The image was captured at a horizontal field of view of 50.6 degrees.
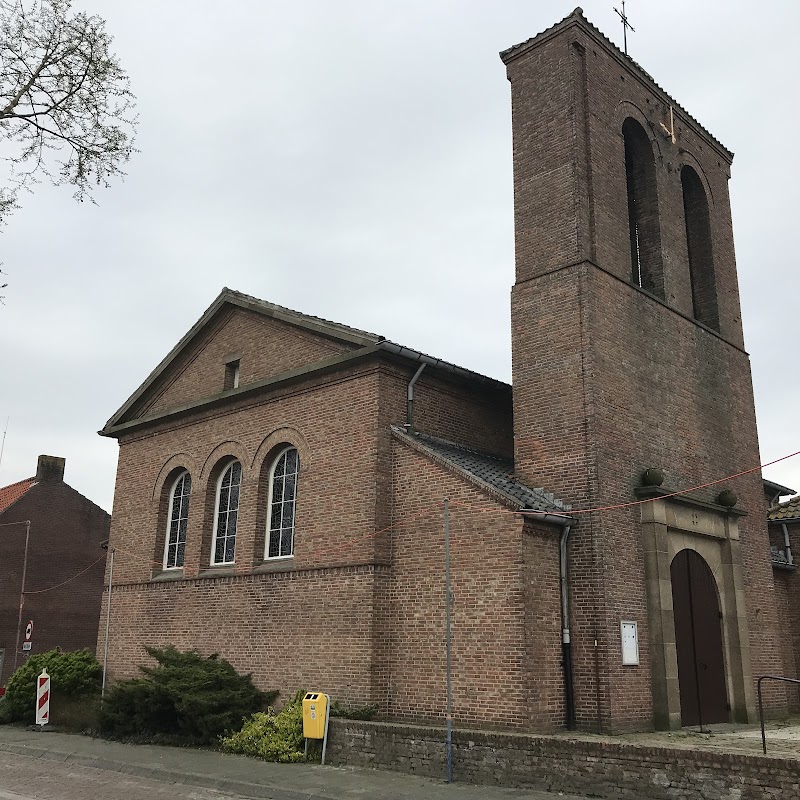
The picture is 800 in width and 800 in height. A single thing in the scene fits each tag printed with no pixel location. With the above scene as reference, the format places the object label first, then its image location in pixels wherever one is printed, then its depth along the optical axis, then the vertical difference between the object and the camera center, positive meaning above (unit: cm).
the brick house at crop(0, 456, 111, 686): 3159 +351
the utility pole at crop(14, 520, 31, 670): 3162 +243
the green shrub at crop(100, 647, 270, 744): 1398 -71
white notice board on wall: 1304 +33
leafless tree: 1013 +669
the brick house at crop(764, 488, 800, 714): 1834 +193
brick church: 1302 +318
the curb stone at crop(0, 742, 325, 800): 1034 -157
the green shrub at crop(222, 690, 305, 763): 1273 -116
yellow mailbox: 1255 -82
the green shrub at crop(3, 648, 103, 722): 1789 -49
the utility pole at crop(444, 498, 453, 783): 1188 +90
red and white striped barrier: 1722 -95
